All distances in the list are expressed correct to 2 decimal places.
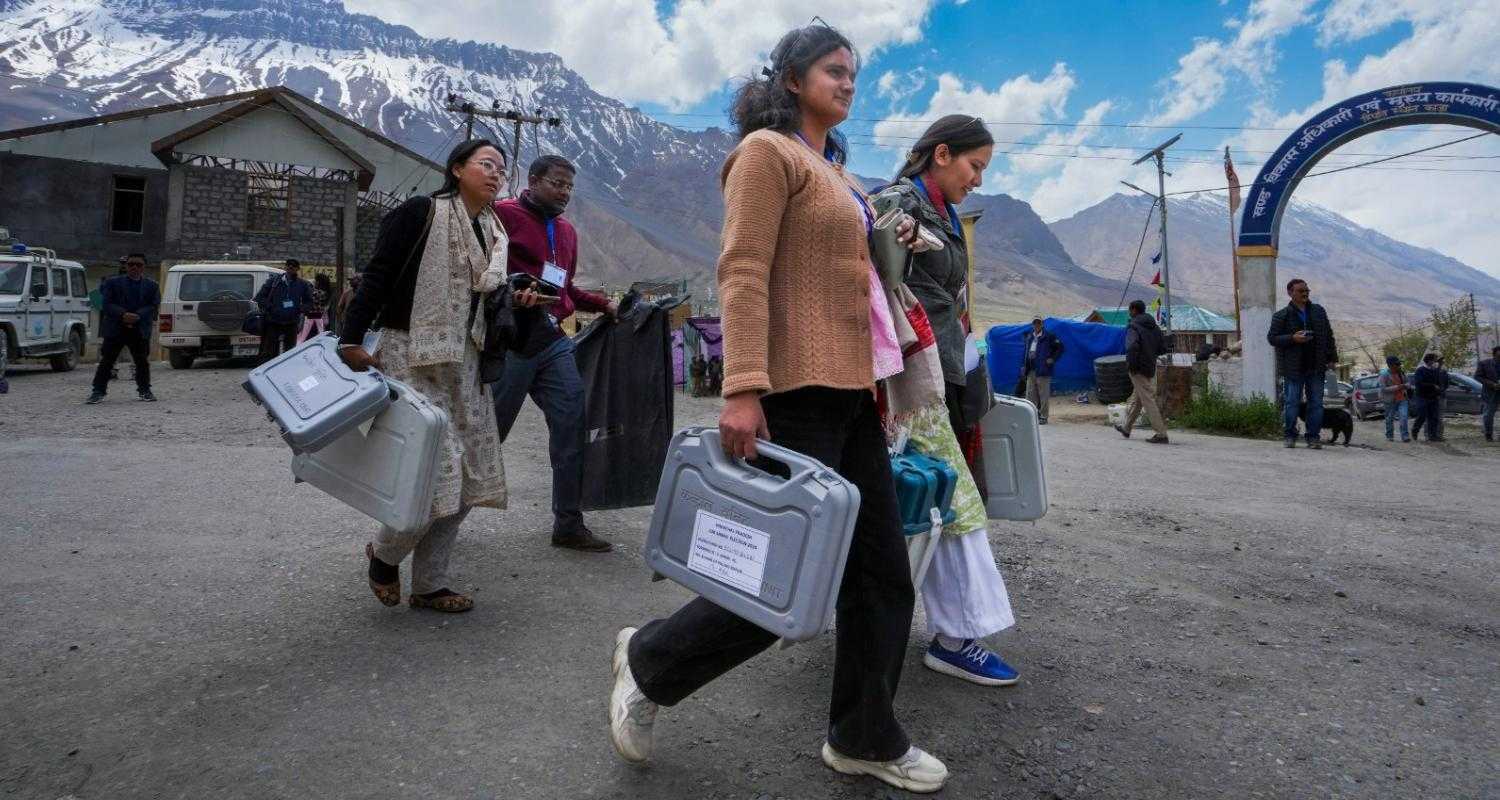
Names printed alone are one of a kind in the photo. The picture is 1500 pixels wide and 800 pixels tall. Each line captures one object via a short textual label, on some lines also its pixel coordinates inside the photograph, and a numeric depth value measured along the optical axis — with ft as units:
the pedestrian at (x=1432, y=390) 41.29
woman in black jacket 9.81
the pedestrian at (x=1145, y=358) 33.76
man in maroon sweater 12.82
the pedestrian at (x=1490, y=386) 42.75
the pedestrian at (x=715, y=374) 50.39
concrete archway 39.29
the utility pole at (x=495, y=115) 89.97
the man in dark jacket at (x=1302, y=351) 31.65
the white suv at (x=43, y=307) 44.93
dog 35.01
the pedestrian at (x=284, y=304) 45.91
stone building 93.40
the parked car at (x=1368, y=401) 61.26
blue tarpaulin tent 64.03
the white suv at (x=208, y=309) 53.88
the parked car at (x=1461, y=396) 54.03
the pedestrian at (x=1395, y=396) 43.90
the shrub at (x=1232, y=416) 36.91
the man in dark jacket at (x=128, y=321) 33.55
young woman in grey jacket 8.52
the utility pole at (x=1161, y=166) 106.65
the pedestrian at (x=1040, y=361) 44.34
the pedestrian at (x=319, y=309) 44.98
